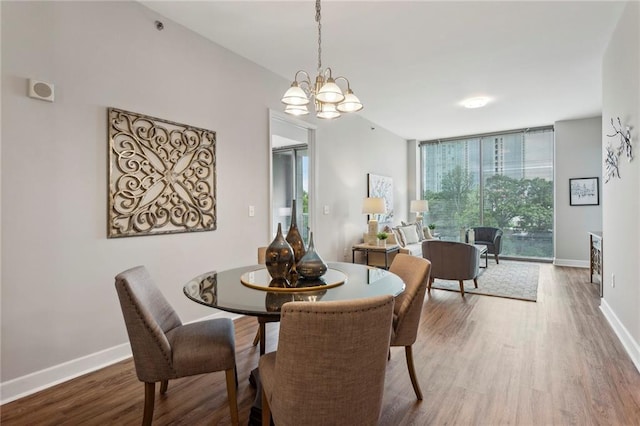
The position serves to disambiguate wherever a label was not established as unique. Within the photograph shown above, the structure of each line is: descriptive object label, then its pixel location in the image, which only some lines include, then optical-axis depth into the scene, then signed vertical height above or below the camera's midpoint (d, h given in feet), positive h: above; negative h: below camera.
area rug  14.11 -3.38
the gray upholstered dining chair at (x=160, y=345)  4.96 -2.18
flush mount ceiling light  15.84 +5.40
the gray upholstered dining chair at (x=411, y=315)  6.30 -1.97
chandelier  6.83 +2.48
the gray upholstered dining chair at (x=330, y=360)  3.55 -1.65
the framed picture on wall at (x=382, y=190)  19.76 +1.45
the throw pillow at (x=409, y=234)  19.90 -1.31
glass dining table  4.88 -1.32
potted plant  17.65 -1.35
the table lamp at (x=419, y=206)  23.34 +0.46
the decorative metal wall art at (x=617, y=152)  8.61 +1.74
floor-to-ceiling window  22.12 +1.89
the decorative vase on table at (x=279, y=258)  6.05 -0.84
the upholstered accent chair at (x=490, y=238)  21.47 -1.73
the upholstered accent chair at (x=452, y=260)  13.55 -1.95
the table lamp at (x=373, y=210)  17.48 +0.14
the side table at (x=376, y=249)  16.78 -1.88
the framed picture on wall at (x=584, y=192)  19.70 +1.23
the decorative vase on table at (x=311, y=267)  6.27 -1.03
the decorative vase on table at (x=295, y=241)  6.85 -0.59
